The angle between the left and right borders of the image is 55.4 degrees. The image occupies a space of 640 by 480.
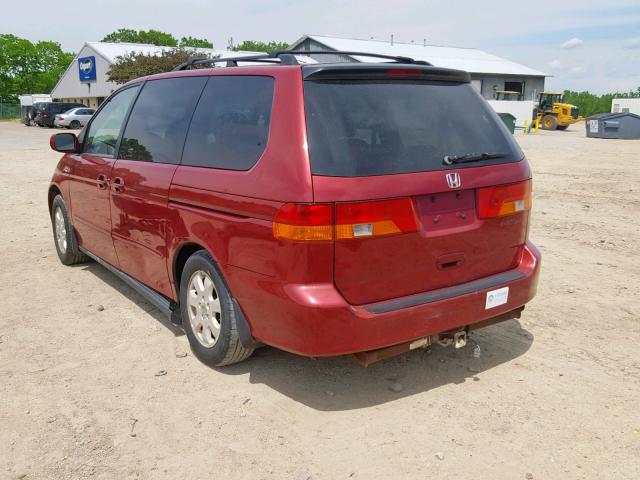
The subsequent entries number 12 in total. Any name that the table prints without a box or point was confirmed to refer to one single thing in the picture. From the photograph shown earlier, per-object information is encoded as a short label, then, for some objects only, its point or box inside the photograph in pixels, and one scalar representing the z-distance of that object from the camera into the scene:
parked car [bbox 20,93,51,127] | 43.22
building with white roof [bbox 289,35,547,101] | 46.69
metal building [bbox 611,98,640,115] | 52.78
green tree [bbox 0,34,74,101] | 80.00
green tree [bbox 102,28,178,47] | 94.94
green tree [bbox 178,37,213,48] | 102.03
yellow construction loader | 37.09
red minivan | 3.04
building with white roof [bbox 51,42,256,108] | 51.78
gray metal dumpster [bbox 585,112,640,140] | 29.89
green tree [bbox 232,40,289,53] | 102.25
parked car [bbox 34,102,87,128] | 40.09
